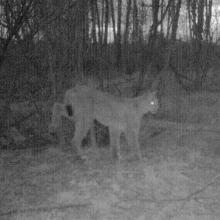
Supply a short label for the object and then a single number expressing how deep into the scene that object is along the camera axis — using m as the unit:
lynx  7.24
